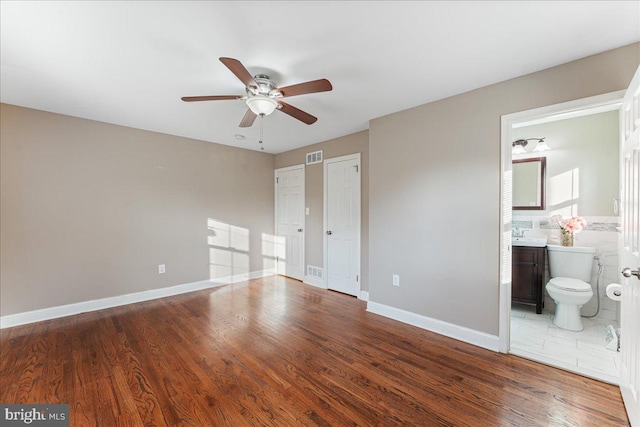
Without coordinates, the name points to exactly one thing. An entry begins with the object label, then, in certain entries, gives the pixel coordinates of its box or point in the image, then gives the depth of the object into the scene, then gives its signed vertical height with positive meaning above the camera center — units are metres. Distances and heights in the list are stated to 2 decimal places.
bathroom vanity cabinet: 3.17 -0.80
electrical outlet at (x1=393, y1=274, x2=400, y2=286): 3.15 -0.84
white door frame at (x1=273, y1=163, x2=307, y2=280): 4.83 +0.14
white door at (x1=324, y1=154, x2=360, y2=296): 4.01 -0.22
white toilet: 2.72 -0.79
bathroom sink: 3.15 -0.39
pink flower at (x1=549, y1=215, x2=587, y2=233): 3.03 -0.16
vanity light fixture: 3.36 +0.85
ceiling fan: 1.90 +0.93
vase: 3.10 -0.33
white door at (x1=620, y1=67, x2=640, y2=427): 1.45 -0.25
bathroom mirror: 3.40 +0.35
